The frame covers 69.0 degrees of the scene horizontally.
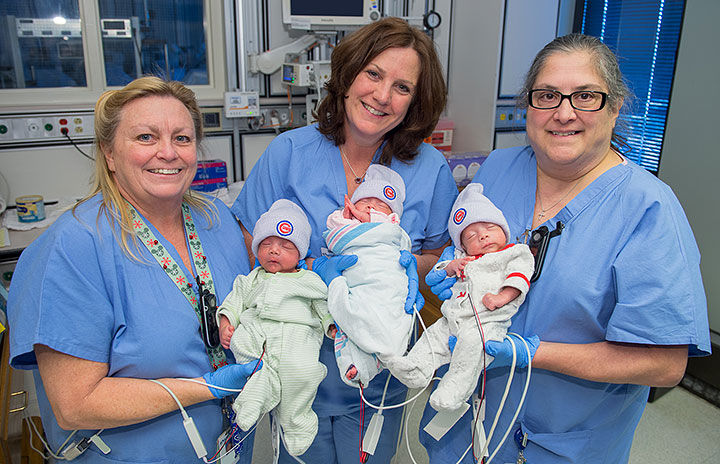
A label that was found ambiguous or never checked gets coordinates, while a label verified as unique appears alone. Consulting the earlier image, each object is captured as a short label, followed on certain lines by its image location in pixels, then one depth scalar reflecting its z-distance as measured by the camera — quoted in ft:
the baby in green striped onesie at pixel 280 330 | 4.04
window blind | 9.78
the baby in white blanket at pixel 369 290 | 4.14
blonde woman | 3.59
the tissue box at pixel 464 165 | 11.10
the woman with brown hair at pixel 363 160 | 4.94
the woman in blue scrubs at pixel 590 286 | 3.73
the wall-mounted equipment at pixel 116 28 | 10.01
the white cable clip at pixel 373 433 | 4.51
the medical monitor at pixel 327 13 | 10.32
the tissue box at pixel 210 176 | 10.31
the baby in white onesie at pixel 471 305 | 3.92
